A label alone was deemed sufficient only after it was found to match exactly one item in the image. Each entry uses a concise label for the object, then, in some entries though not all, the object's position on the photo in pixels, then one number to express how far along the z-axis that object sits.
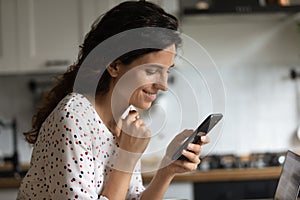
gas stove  2.58
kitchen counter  2.42
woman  1.09
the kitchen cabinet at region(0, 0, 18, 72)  2.66
